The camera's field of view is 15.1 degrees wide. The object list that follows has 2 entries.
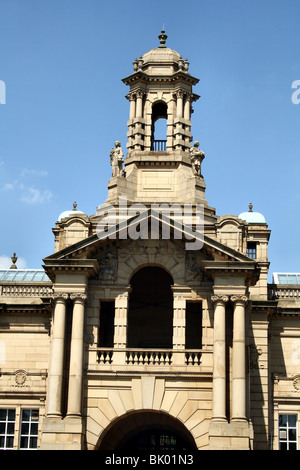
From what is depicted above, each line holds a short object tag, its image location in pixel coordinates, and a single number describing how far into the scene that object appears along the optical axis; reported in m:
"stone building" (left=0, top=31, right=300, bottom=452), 52.03
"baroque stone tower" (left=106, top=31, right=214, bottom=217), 58.88
